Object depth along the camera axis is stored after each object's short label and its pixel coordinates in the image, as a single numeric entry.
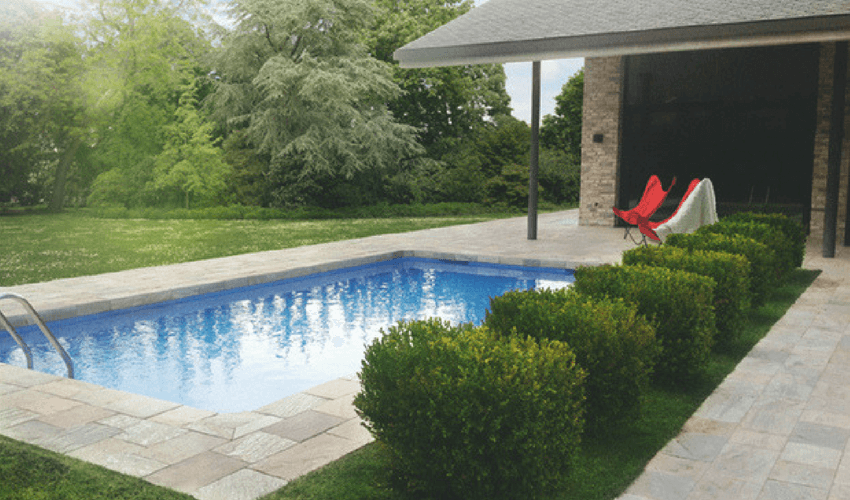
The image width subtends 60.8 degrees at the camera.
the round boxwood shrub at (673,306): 4.27
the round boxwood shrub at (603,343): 3.46
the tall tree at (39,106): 22.16
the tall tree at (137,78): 21.44
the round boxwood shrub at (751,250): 6.04
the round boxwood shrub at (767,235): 6.96
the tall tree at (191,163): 19.83
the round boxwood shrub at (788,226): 7.94
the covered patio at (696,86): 8.50
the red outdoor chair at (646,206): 10.43
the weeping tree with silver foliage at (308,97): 19.42
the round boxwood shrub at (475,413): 2.66
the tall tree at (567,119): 26.00
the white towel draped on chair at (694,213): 10.20
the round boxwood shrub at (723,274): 5.02
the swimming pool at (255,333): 5.78
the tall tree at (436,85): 25.06
